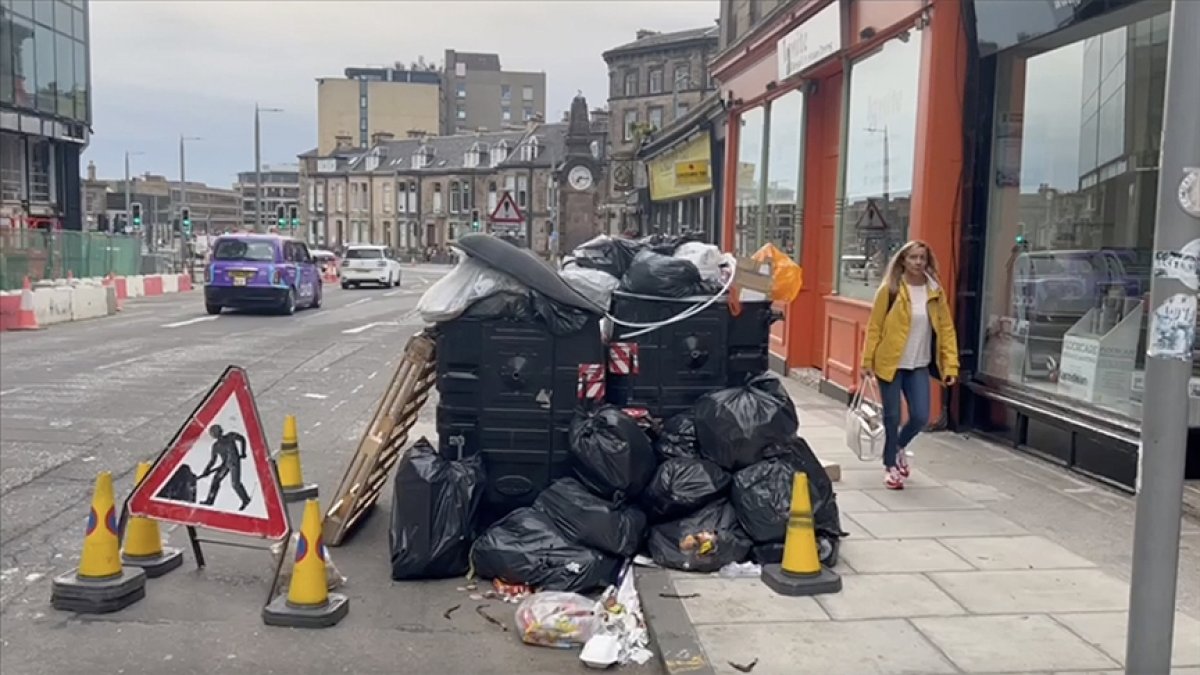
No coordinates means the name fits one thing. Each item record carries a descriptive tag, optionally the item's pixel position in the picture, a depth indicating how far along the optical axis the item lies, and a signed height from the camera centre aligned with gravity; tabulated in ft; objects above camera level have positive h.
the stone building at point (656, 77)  217.97 +36.89
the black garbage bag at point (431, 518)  17.69 -4.71
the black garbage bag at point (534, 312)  18.79 -1.22
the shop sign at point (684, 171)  66.59 +5.48
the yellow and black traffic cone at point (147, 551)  18.42 -5.64
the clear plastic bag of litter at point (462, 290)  18.78 -0.85
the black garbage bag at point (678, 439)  18.74 -3.45
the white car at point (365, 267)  134.82 -3.49
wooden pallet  20.13 -3.81
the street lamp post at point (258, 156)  158.55 +12.47
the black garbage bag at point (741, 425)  18.10 -3.05
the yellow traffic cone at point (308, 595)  16.05 -5.54
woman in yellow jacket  23.18 -1.95
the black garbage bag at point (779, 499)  17.65 -4.24
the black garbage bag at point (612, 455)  17.70 -3.55
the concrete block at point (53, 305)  67.59 -4.87
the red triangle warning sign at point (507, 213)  74.59 +2.27
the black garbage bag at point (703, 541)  17.67 -4.99
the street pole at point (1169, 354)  10.16 -0.91
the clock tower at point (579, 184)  133.39 +8.11
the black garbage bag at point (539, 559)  16.99 -5.18
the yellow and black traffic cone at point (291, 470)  22.88 -5.14
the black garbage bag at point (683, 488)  17.90 -4.11
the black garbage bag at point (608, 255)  21.34 -0.17
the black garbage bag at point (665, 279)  19.88 -0.59
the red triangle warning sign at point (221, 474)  16.75 -3.88
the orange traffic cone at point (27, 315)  64.69 -5.23
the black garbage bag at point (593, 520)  17.35 -4.59
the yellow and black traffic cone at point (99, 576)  16.56 -5.52
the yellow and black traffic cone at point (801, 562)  16.60 -4.98
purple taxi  77.20 -2.87
